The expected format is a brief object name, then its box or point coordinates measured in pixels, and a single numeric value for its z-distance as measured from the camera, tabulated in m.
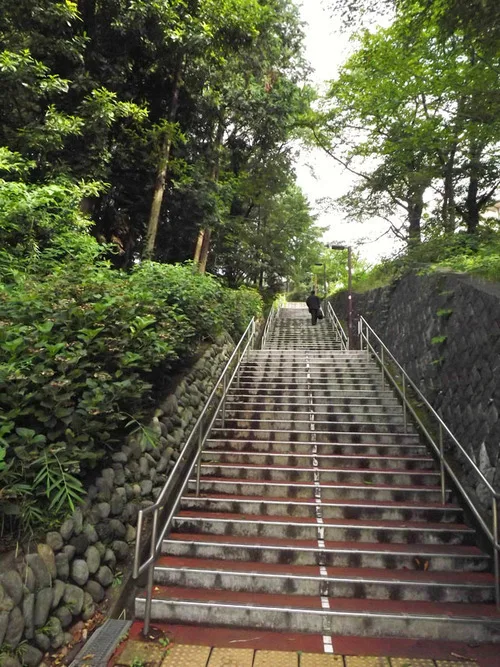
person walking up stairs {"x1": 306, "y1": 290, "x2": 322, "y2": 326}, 16.47
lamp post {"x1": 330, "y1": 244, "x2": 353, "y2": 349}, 13.29
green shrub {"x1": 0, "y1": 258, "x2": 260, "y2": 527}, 2.85
